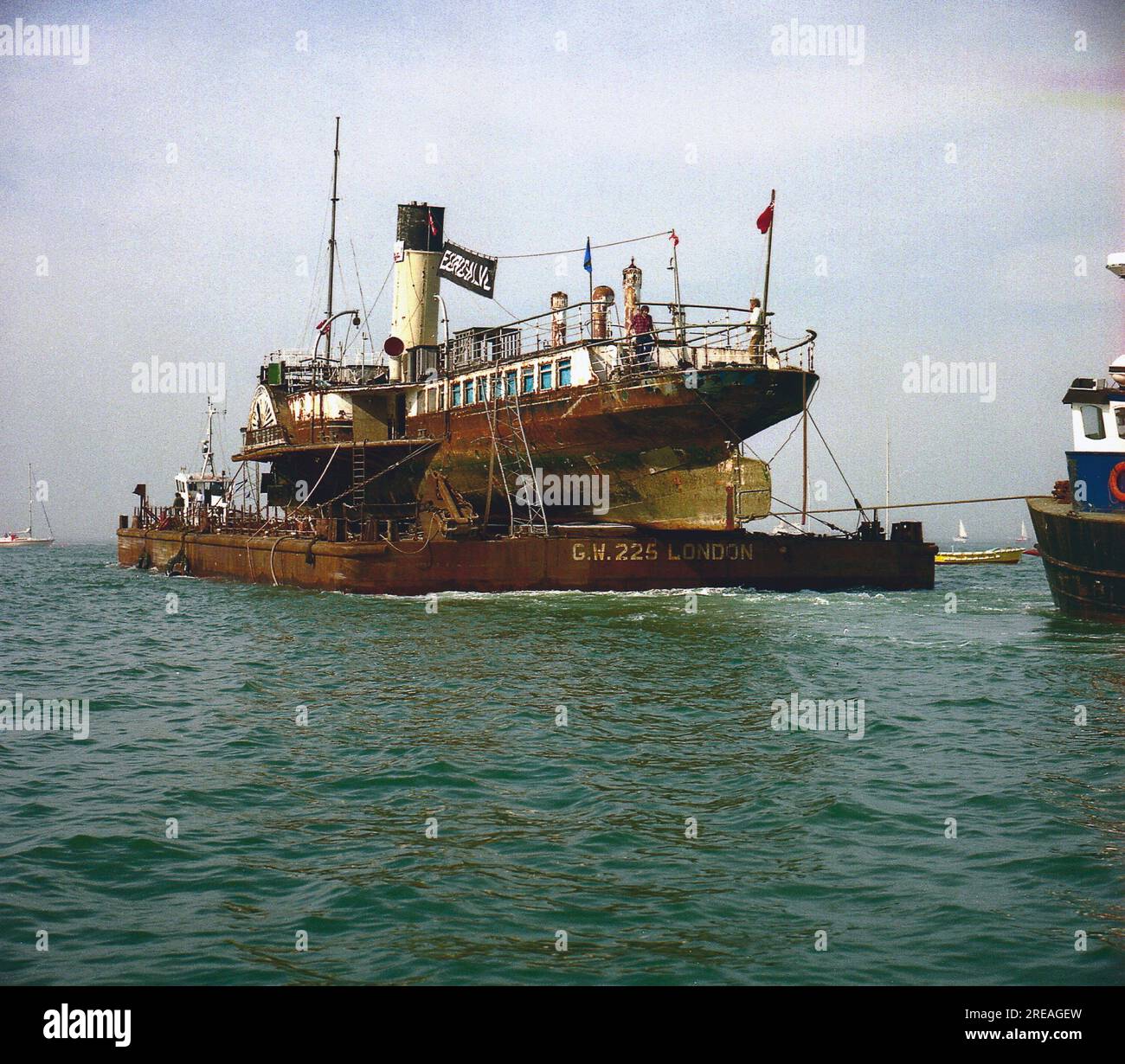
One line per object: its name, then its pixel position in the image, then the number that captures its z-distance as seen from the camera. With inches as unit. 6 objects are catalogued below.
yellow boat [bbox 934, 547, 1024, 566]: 2945.4
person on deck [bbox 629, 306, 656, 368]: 1398.9
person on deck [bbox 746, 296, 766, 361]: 1387.8
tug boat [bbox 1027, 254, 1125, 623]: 1115.3
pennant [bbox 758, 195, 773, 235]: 1414.9
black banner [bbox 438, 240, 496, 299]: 1744.6
